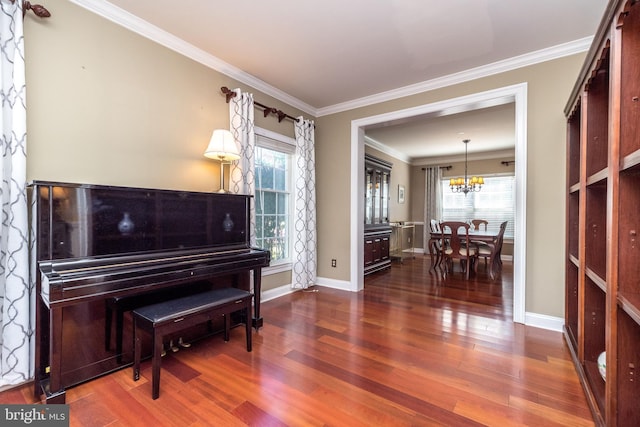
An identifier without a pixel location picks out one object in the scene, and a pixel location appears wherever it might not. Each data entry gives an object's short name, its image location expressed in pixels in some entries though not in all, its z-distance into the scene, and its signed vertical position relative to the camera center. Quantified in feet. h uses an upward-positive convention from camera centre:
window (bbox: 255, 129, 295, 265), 11.18 +0.73
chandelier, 18.95 +1.89
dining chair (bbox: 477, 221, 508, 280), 15.35 -2.27
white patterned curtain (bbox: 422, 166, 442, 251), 24.58 +1.10
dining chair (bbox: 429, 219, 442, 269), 17.13 -2.07
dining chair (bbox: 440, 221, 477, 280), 15.28 -1.91
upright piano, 5.07 -1.09
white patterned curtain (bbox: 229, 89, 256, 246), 9.51 +2.31
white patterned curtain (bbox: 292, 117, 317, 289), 12.28 +0.13
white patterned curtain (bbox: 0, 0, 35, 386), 5.29 +0.11
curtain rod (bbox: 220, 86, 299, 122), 9.50 +3.93
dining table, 15.60 -1.54
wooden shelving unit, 3.86 -0.07
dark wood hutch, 16.05 -0.25
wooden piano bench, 5.41 -2.15
